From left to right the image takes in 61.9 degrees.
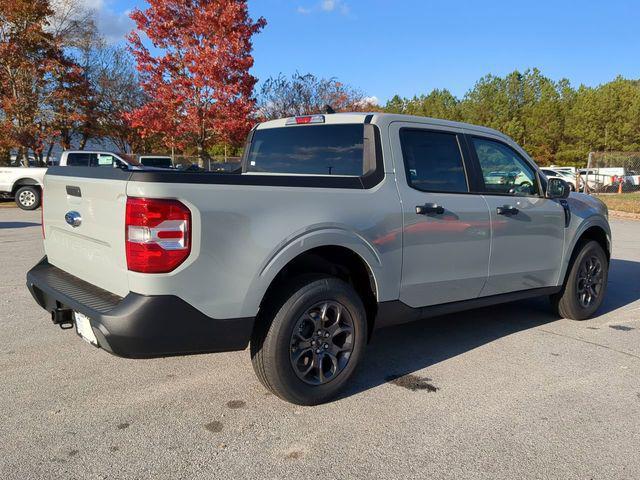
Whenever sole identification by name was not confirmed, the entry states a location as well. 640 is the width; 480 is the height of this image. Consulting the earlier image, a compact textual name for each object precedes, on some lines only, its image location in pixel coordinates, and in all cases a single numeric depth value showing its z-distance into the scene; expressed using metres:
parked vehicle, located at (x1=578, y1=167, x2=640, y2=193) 29.92
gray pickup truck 2.82
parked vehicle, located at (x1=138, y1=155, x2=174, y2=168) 23.12
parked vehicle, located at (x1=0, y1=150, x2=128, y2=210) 15.95
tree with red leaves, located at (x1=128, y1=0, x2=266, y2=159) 18.06
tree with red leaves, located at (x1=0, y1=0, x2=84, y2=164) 19.56
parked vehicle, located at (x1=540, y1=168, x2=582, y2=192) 29.00
